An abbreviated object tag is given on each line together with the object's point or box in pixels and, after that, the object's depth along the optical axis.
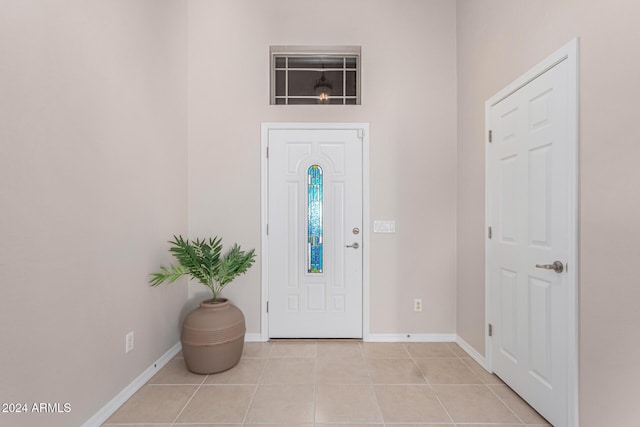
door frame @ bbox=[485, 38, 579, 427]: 1.52
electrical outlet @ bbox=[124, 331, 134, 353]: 2.02
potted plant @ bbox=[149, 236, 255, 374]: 2.26
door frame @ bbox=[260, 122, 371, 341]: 2.89
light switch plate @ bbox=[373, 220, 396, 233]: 2.91
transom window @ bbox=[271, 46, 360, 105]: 2.99
